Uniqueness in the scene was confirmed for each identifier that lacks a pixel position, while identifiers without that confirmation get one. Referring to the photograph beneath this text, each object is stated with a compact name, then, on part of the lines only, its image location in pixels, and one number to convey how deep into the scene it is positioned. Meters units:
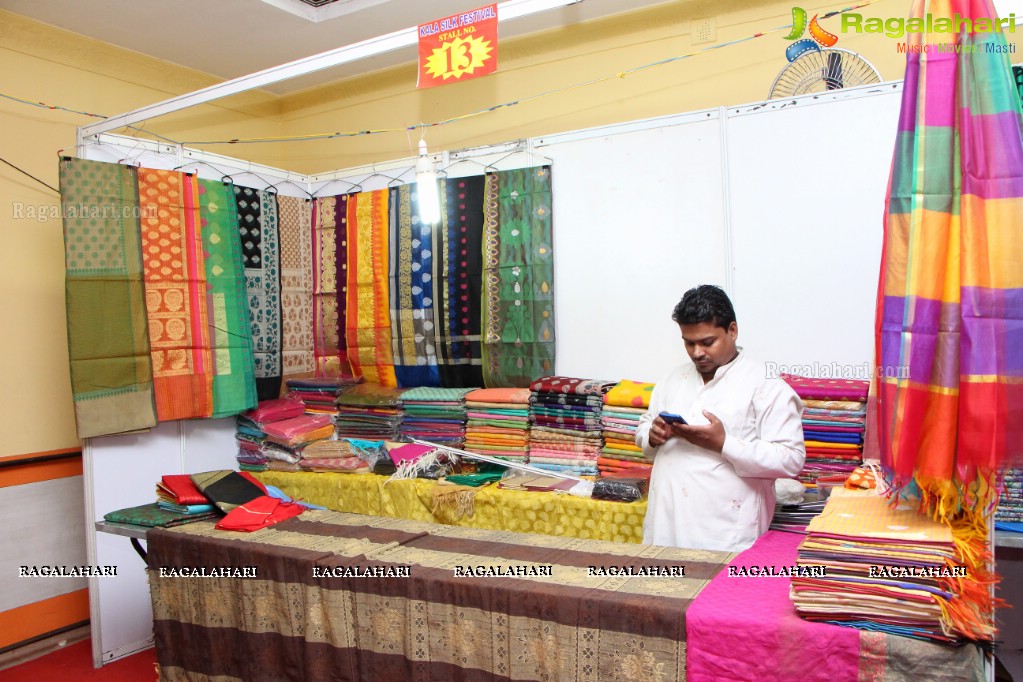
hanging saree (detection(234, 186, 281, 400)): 4.26
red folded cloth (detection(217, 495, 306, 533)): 2.68
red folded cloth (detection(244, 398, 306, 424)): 4.17
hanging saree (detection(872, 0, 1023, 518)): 1.50
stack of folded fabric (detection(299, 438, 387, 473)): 3.91
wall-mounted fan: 3.26
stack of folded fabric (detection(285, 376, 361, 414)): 4.29
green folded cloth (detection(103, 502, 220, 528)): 2.79
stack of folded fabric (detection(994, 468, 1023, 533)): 2.61
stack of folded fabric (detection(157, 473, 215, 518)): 2.90
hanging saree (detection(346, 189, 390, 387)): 4.31
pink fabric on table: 1.52
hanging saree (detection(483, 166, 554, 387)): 3.84
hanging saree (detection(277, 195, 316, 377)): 4.47
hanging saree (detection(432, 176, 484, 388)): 4.04
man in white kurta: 2.27
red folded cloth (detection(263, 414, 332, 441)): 4.05
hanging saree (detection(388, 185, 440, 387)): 4.17
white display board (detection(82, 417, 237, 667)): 3.68
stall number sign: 2.62
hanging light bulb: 3.13
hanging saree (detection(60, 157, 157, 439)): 3.52
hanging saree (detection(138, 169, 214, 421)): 3.79
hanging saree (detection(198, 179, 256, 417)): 4.02
